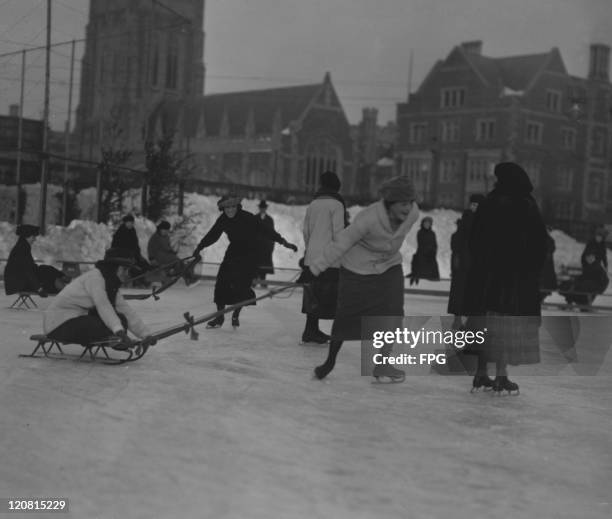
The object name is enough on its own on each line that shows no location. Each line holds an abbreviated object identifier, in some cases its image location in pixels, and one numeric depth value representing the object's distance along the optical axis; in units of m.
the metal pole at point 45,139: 21.48
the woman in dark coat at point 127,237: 16.77
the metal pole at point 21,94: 23.79
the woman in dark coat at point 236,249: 11.48
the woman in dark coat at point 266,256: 19.91
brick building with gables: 53.81
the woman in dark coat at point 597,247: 18.83
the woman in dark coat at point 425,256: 21.81
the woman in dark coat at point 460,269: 10.84
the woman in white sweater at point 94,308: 8.16
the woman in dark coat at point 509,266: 7.38
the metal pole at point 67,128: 24.17
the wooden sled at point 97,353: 8.31
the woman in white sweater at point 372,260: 7.41
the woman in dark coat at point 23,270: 13.16
